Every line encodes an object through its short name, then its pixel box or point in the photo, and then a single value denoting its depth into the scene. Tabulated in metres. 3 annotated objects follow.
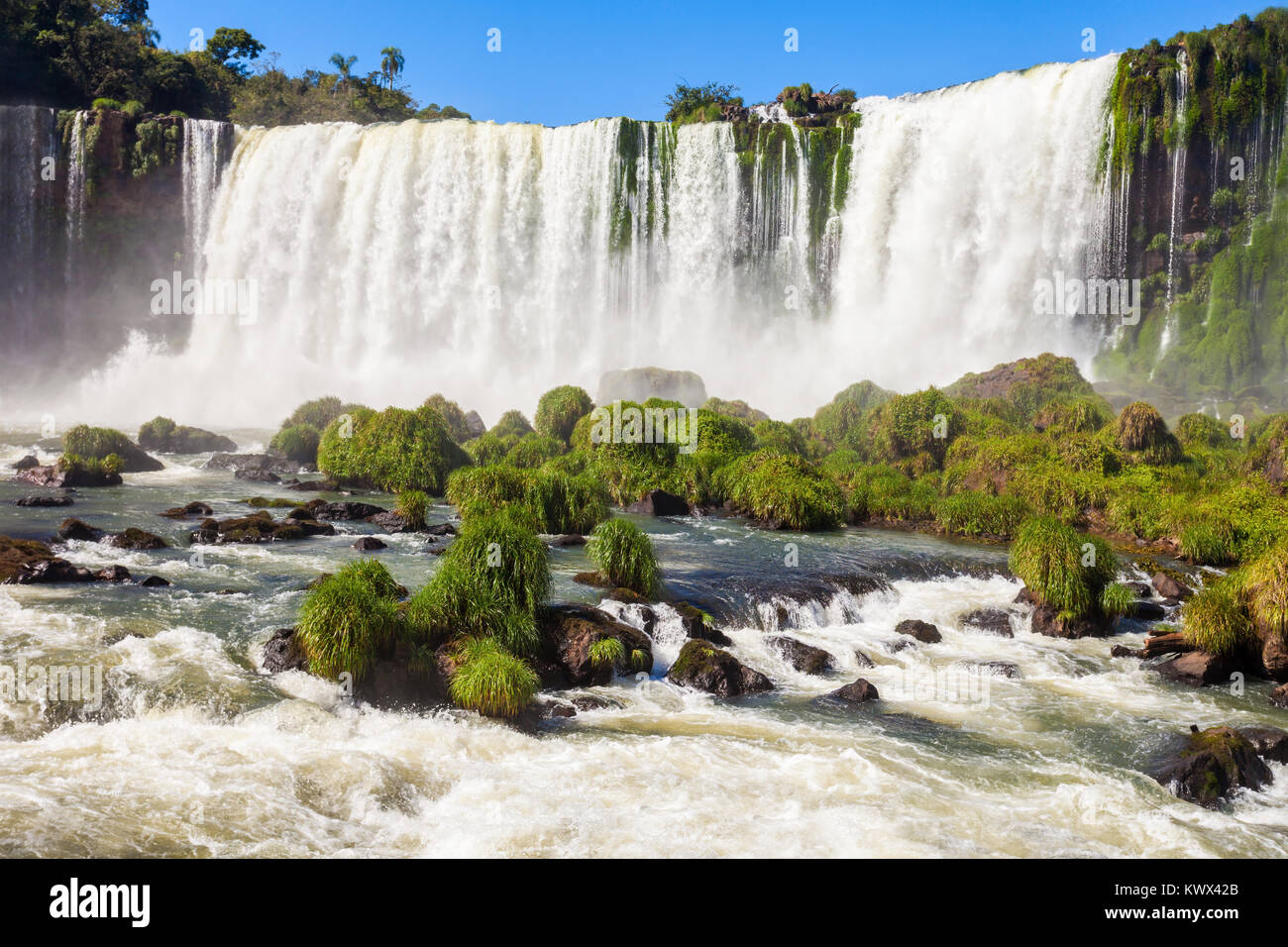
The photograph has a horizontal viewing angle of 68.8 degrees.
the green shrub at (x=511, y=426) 31.78
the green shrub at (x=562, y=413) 29.95
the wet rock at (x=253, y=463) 28.91
